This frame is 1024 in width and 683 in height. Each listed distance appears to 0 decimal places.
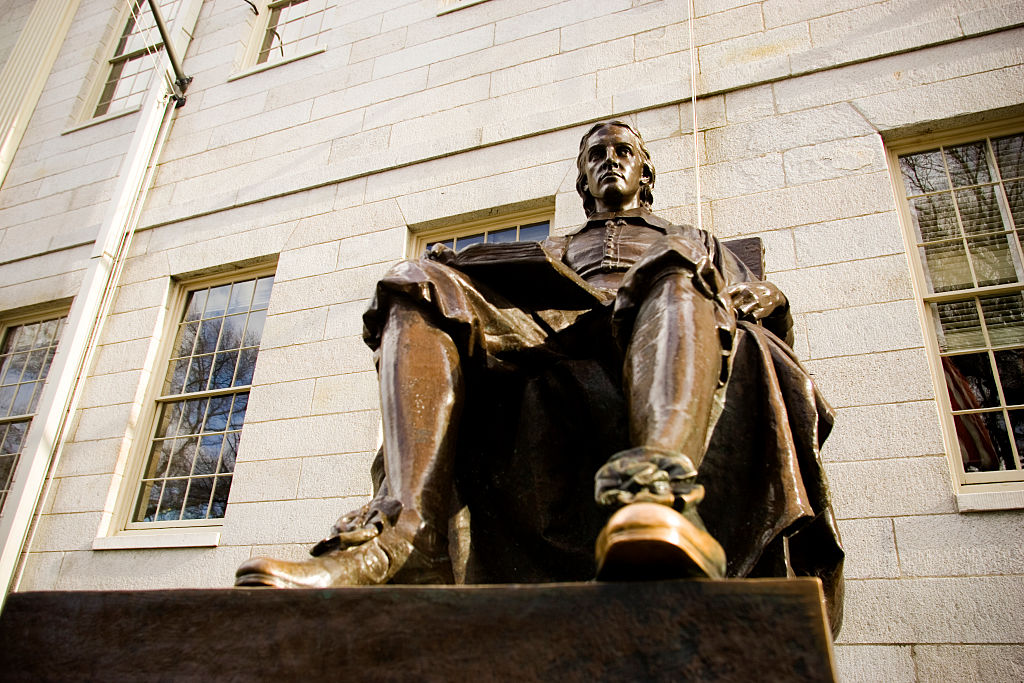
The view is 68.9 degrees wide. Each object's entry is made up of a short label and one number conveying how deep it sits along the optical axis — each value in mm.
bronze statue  1358
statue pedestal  932
